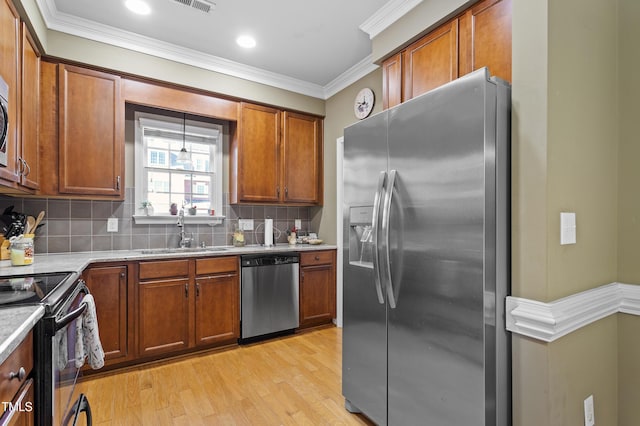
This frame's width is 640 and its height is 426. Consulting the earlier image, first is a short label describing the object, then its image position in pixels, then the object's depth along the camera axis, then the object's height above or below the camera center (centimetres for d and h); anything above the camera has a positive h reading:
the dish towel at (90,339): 164 -66
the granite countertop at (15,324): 85 -34
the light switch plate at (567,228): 131 -5
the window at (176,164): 334 +55
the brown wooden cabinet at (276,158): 360 +67
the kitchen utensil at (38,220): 256 -5
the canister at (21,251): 208 -25
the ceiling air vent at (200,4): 243 +161
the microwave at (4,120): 174 +52
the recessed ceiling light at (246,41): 295 +162
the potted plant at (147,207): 329 +7
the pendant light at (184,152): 341 +66
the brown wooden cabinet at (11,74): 184 +85
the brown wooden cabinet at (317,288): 360 -84
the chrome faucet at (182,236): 341 -23
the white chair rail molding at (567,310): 125 -40
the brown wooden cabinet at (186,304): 276 -82
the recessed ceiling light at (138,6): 246 +161
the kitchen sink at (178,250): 318 -37
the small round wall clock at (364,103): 336 +120
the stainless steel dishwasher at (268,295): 322 -83
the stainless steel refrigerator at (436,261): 136 -22
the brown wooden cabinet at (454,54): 188 +110
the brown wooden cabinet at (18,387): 83 -50
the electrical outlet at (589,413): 142 -88
